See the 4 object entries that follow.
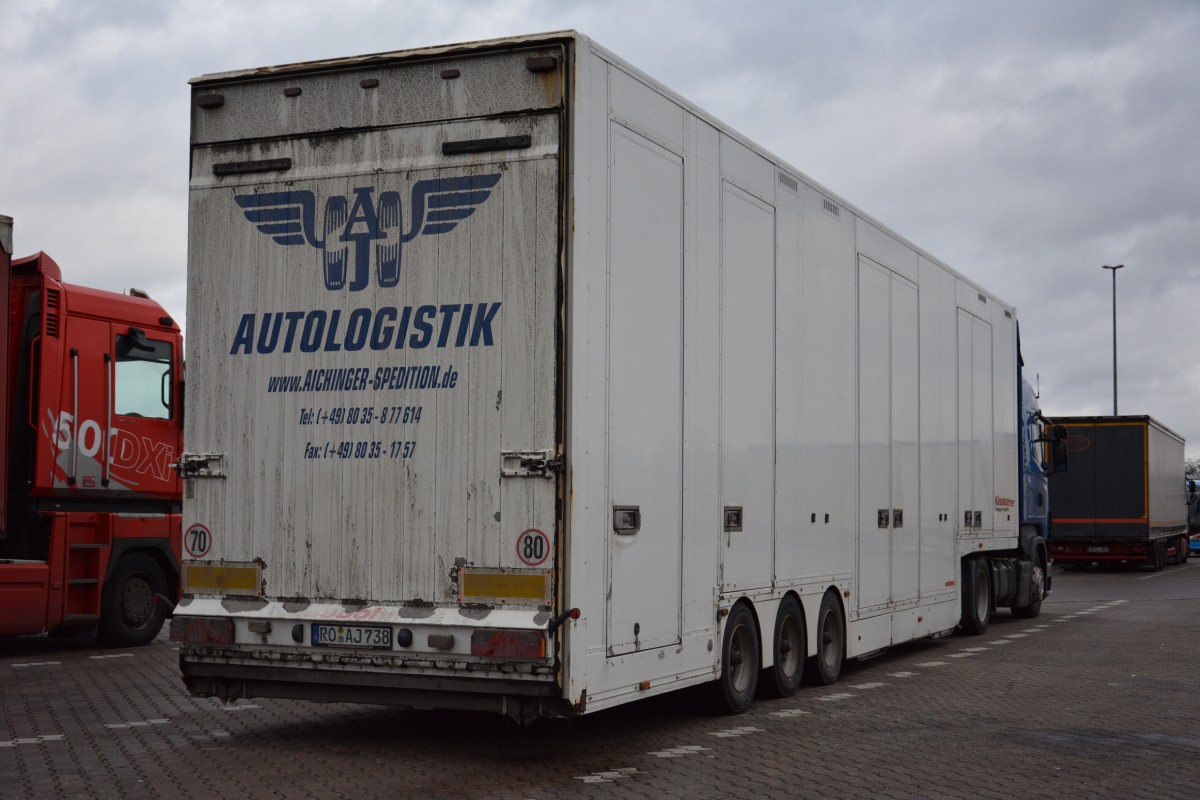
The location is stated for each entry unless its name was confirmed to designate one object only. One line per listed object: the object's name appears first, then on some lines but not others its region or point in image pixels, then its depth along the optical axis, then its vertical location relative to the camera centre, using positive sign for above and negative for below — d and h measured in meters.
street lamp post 58.41 +5.47
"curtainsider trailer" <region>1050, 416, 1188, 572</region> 35.91 -0.06
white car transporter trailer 8.10 +0.59
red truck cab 14.20 +0.26
